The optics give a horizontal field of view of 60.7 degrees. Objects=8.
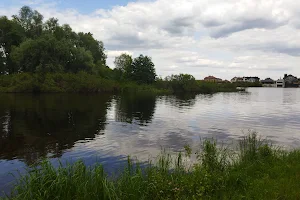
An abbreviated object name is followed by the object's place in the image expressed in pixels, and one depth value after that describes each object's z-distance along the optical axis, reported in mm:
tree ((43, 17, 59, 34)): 104144
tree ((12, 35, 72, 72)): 85250
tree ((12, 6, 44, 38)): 99375
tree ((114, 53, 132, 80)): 132138
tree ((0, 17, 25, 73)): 94562
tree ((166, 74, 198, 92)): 123056
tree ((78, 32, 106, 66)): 115912
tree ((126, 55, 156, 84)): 126962
